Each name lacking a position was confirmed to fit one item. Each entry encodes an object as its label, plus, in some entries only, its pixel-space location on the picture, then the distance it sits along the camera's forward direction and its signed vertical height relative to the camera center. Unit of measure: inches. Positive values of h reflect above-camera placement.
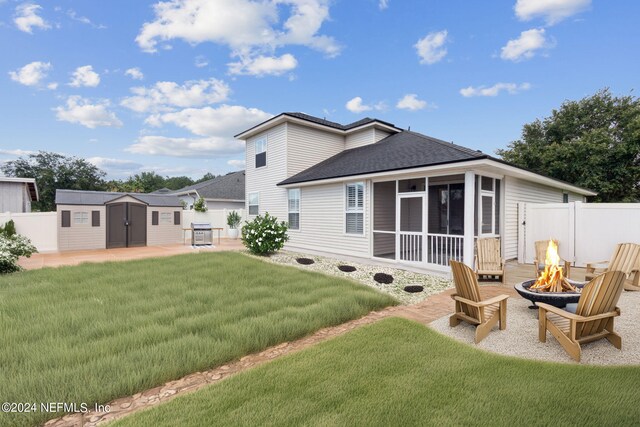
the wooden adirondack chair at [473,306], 172.7 -57.8
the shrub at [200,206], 783.7 +17.0
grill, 611.8 -45.4
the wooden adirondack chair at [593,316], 148.1 -52.1
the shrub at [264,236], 461.4 -36.0
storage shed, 543.5 -13.3
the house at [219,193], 989.8 +64.4
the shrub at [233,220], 781.3 -19.8
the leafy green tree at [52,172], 1418.6 +198.9
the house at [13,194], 605.7 +38.8
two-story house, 355.3 +37.5
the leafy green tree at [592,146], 813.9 +188.5
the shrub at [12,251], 330.0 -43.7
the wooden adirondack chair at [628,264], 277.5 -49.6
